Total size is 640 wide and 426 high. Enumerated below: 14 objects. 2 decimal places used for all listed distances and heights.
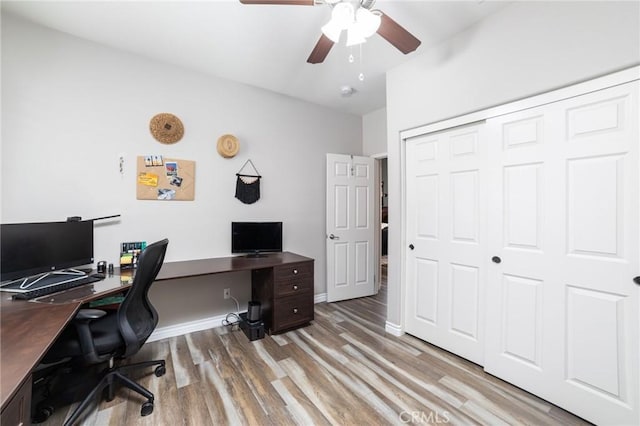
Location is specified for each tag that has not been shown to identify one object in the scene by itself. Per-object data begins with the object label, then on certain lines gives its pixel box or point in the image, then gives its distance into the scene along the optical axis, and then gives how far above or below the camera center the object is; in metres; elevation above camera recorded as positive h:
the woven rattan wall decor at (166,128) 2.61 +0.86
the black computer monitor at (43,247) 1.77 -0.25
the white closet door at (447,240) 2.21 -0.25
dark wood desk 0.93 -0.53
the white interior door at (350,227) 3.68 -0.21
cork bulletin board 2.58 +0.35
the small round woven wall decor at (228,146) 2.93 +0.76
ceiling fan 1.43 +1.13
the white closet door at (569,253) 1.52 -0.27
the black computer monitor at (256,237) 2.97 -0.28
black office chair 1.55 -0.76
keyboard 1.59 -0.49
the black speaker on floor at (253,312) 2.77 -1.04
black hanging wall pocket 3.09 +0.32
